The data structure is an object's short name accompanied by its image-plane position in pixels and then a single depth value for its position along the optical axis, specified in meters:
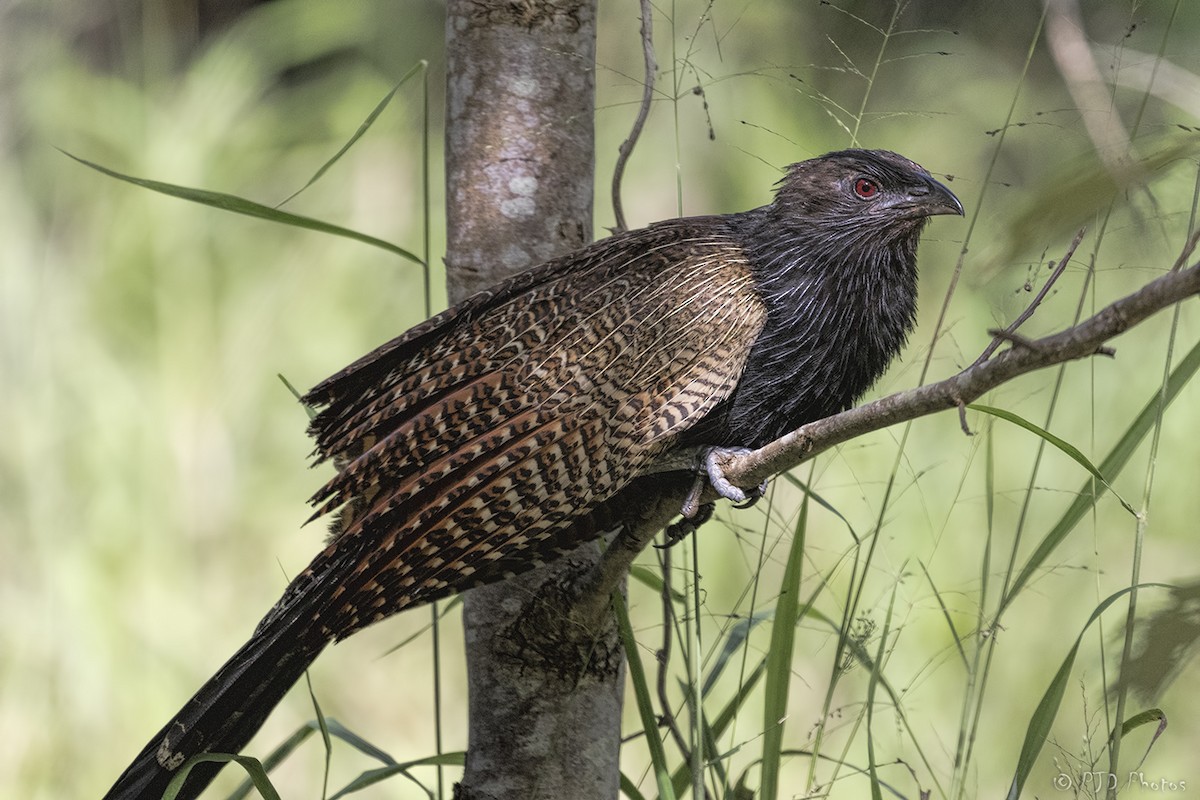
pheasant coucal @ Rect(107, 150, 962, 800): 8.46
